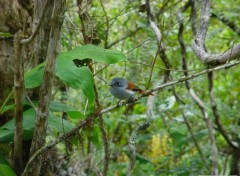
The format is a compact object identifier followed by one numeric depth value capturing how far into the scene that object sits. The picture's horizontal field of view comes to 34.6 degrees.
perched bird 2.31
